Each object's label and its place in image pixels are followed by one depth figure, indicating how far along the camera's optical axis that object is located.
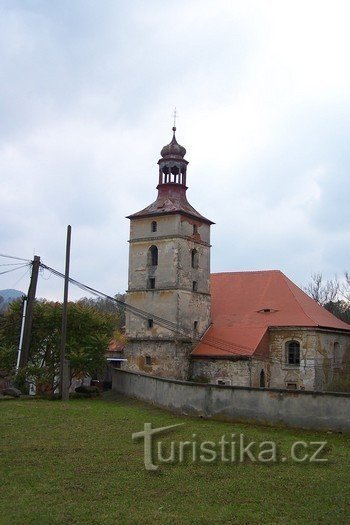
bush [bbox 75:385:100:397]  29.72
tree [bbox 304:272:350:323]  59.84
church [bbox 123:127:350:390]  34.72
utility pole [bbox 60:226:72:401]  26.56
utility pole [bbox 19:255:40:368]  26.84
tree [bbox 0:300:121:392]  28.97
